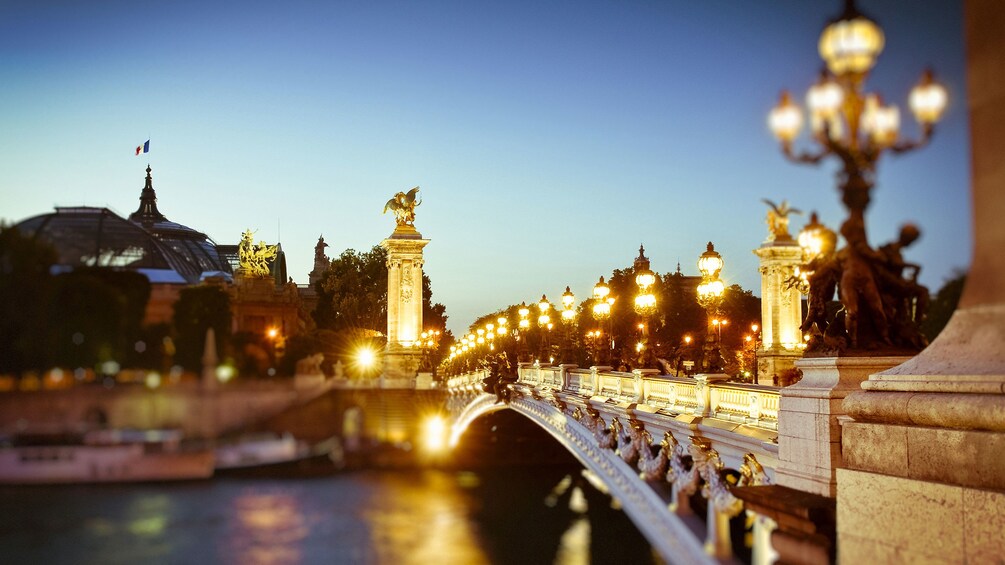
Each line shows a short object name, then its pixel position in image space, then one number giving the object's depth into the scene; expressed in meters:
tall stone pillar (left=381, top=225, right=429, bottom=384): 44.84
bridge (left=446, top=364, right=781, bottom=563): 10.88
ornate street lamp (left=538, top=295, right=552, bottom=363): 29.30
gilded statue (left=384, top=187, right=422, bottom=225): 47.62
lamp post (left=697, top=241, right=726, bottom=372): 18.05
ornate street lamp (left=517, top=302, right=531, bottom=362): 33.41
